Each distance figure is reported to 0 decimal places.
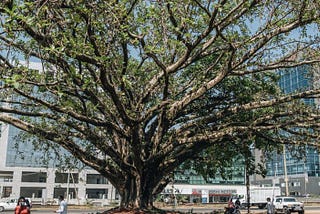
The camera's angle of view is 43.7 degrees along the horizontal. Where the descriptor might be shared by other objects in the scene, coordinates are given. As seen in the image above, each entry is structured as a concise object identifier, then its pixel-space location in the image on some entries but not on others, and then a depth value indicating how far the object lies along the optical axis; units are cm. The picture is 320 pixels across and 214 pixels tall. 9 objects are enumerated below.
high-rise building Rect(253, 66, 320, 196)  9875
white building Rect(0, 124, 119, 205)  7325
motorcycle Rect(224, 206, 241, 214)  2516
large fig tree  969
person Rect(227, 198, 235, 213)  2528
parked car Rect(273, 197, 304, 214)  3504
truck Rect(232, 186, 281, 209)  5278
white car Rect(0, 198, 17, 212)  4490
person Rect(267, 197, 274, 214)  2216
